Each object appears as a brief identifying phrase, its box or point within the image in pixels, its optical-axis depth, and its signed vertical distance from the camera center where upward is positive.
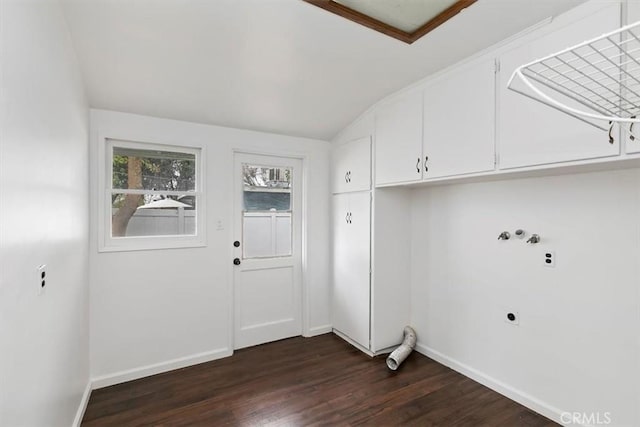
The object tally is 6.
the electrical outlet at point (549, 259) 2.05 -0.31
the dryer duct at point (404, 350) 2.69 -1.26
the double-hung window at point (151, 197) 2.60 +0.13
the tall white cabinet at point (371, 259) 2.95 -0.47
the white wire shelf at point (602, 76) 1.31 +0.64
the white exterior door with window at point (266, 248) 3.17 -0.40
